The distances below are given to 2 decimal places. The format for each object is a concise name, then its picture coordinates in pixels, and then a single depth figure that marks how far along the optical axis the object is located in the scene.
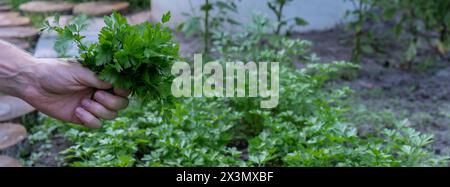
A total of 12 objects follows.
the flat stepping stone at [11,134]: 3.51
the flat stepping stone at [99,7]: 5.91
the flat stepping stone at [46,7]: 6.01
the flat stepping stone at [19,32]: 5.38
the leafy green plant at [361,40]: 4.64
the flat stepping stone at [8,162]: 3.30
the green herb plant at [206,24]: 4.49
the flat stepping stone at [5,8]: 6.37
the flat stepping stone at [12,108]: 3.85
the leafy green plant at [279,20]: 4.41
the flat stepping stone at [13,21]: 5.77
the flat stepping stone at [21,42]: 5.15
